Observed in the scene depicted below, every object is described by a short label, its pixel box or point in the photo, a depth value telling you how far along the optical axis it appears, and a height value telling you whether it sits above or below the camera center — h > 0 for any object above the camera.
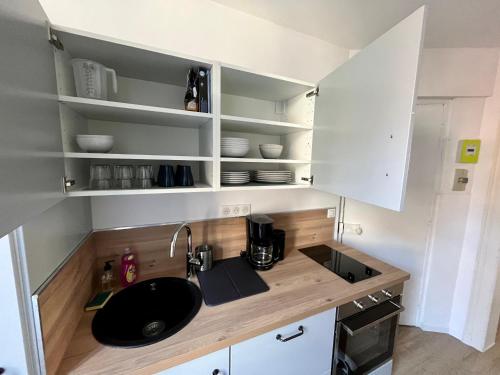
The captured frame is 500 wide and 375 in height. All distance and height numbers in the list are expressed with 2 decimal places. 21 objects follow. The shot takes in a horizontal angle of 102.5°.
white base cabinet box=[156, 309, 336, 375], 0.72 -0.77
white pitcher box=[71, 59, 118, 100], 0.74 +0.30
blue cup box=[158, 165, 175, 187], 0.92 -0.08
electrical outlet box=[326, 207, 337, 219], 1.64 -0.41
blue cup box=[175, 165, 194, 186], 0.95 -0.08
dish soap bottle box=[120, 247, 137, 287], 1.00 -0.55
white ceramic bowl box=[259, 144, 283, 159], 1.17 +0.06
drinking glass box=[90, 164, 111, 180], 0.83 -0.06
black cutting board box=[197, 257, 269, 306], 0.94 -0.63
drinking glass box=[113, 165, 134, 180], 0.88 -0.06
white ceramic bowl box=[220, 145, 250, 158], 1.04 +0.05
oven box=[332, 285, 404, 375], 0.98 -0.93
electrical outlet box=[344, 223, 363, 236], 1.71 -0.55
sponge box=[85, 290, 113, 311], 0.84 -0.62
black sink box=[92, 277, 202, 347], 0.74 -0.67
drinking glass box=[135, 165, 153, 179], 0.92 -0.06
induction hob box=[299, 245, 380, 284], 1.15 -0.64
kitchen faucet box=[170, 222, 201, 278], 1.09 -0.54
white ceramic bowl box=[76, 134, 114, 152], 0.74 +0.05
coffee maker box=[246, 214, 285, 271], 1.18 -0.50
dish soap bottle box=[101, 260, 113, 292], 0.97 -0.58
